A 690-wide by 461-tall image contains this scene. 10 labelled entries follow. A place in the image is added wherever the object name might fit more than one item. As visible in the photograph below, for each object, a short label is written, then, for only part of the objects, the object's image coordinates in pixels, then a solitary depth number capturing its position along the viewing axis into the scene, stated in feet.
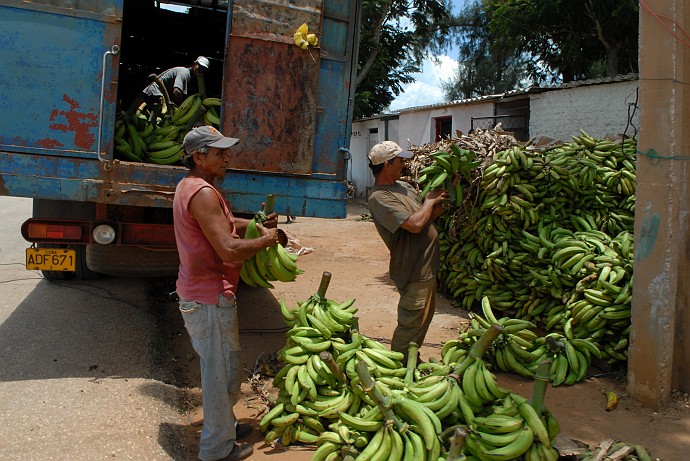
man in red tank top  11.34
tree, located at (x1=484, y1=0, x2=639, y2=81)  57.77
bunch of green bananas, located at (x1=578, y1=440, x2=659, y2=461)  10.89
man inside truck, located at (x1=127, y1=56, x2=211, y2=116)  20.32
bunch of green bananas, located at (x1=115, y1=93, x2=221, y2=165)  17.06
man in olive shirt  13.96
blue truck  15.11
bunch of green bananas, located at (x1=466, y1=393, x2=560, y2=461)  10.00
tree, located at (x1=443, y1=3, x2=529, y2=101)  102.37
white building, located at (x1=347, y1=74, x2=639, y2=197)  40.27
